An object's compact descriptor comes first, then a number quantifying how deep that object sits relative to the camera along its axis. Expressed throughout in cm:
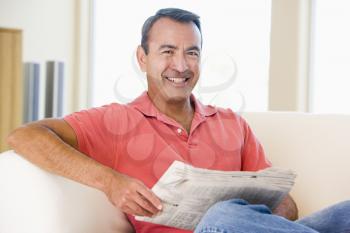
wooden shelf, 283
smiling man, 161
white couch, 162
